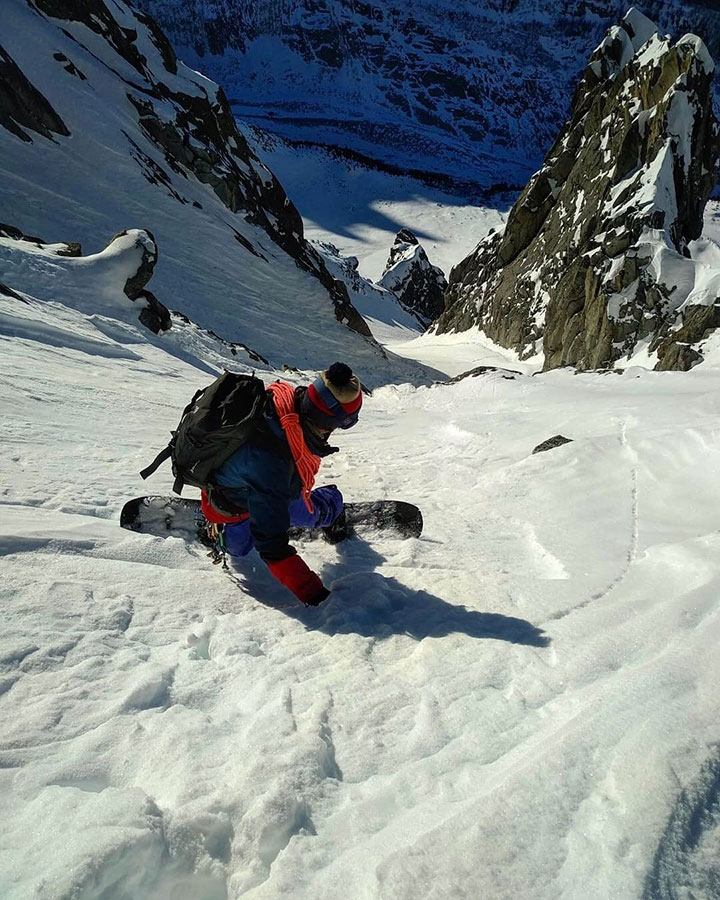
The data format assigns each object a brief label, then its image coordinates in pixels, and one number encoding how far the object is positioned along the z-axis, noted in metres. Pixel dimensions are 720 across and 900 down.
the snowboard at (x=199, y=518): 3.84
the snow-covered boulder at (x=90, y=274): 10.73
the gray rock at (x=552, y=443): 6.04
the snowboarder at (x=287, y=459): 3.12
